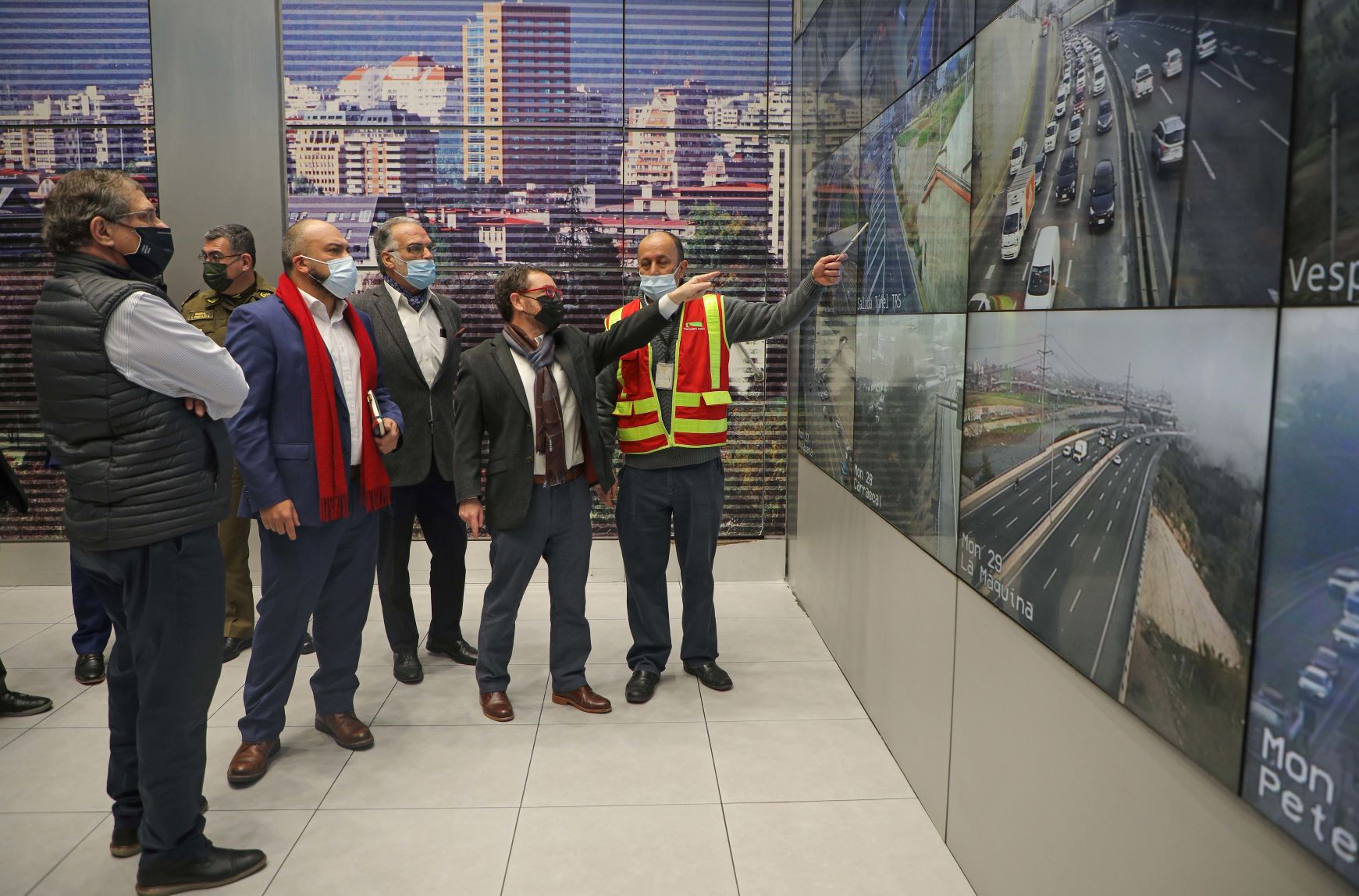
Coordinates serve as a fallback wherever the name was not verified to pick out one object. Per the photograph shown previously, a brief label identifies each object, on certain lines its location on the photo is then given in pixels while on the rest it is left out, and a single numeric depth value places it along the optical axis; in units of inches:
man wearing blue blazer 109.2
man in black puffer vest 84.3
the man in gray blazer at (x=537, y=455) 129.0
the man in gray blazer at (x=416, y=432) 141.2
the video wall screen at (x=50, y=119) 187.2
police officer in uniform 148.5
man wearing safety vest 137.2
